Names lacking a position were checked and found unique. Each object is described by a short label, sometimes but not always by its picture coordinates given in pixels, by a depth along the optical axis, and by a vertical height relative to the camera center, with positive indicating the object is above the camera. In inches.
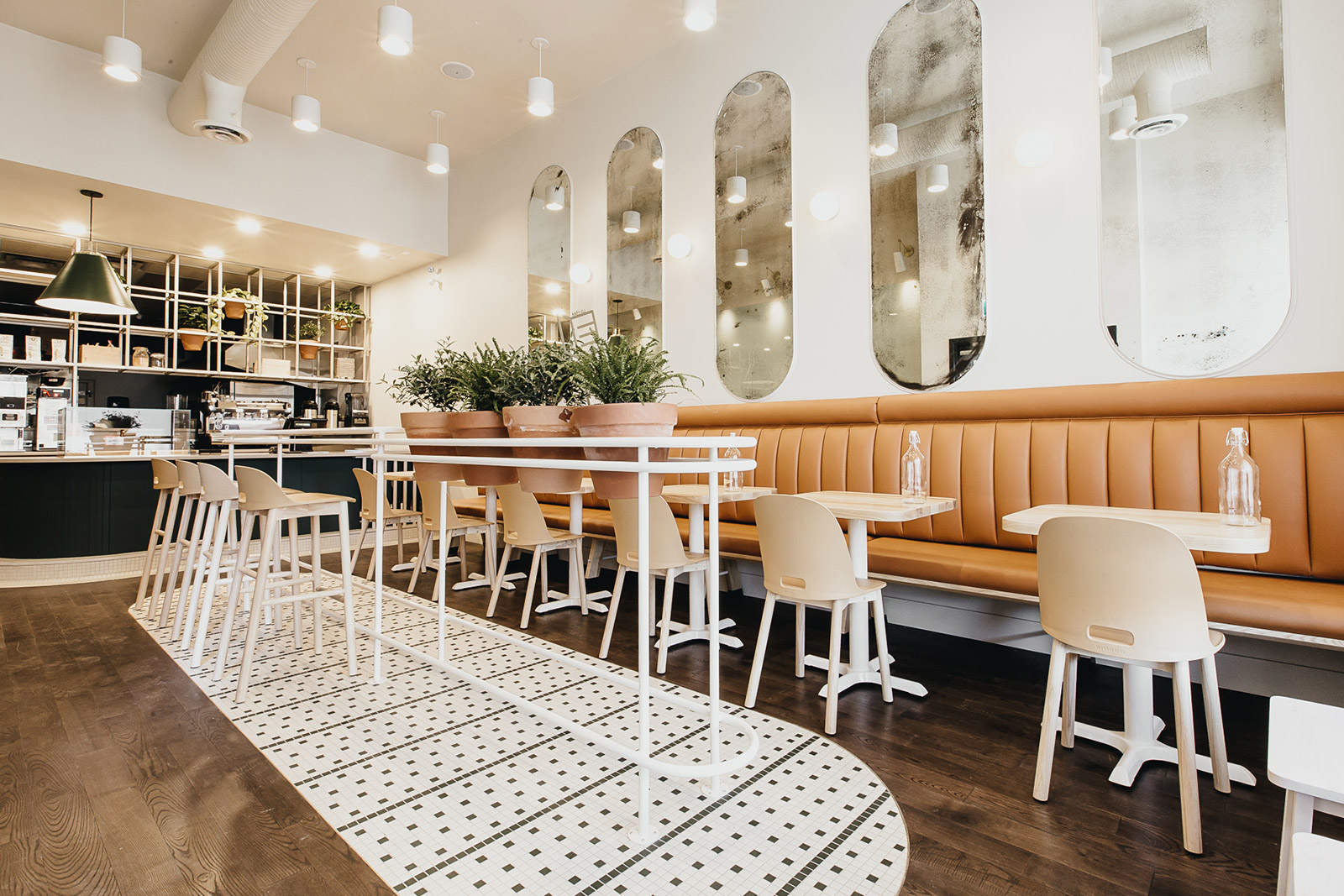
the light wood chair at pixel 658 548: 116.3 -17.1
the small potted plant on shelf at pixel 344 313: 307.9 +67.9
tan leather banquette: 97.6 -3.1
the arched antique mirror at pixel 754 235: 172.4 +58.8
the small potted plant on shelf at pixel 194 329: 264.7 +52.4
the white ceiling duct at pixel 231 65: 156.0 +103.5
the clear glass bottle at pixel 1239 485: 86.3 -5.0
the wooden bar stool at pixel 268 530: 107.0 -12.3
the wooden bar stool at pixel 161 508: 150.9 -11.3
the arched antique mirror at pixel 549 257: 234.4 +71.7
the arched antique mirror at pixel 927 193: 140.4 +56.7
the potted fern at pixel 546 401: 74.9 +6.6
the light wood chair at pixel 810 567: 94.6 -16.9
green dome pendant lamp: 185.5 +48.8
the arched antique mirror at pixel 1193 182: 109.3 +45.9
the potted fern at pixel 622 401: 66.9 +6.1
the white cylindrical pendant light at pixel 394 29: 149.3 +97.1
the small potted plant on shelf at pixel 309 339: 303.3 +56.3
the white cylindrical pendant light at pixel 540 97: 178.4 +97.0
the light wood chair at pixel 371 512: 173.2 -15.8
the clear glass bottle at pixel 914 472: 126.4 -4.0
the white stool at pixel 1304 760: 31.9 -16.0
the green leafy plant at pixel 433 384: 87.9 +9.8
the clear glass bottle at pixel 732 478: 136.3 -5.3
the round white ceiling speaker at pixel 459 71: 205.2 +121.0
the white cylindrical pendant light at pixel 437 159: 216.8 +97.8
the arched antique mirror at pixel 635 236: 204.5 +69.2
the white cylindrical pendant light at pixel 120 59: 157.9 +96.3
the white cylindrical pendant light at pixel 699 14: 151.3 +100.2
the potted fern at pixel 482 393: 80.9 +8.0
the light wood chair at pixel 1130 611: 67.2 -17.3
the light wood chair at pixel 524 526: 152.1 -16.0
